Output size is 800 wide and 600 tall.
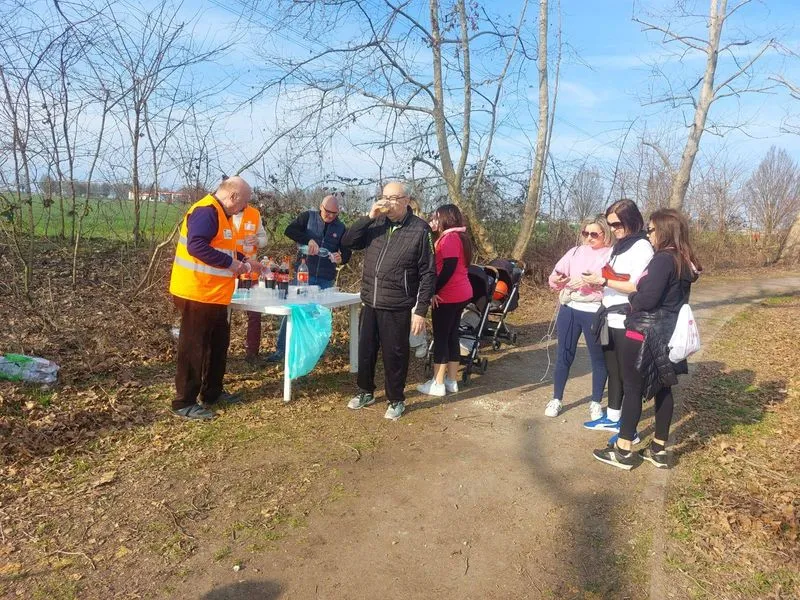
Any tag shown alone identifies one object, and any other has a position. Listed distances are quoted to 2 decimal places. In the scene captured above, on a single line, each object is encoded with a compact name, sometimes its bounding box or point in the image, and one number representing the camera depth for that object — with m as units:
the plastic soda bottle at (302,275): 5.66
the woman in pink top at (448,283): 5.12
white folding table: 4.86
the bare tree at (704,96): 12.18
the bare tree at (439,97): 9.34
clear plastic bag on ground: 4.72
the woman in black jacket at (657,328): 3.69
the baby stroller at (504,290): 6.70
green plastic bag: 4.88
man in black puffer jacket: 4.47
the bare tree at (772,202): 21.64
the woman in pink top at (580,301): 4.71
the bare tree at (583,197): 13.74
